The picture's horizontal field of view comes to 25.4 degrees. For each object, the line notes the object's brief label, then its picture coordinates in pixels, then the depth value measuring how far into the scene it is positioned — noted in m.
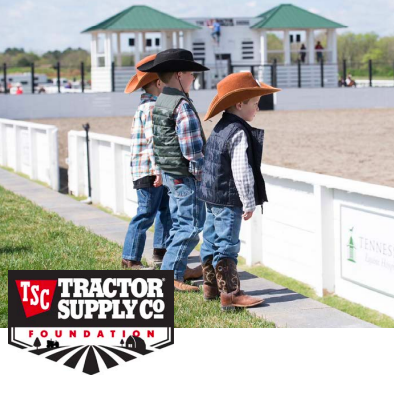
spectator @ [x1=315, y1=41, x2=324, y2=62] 43.12
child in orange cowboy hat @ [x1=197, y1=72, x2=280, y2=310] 5.21
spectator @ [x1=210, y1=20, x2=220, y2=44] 41.00
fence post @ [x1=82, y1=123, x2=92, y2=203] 11.73
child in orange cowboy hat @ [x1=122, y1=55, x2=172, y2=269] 6.36
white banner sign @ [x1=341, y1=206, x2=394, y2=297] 5.81
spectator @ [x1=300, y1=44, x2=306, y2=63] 42.64
